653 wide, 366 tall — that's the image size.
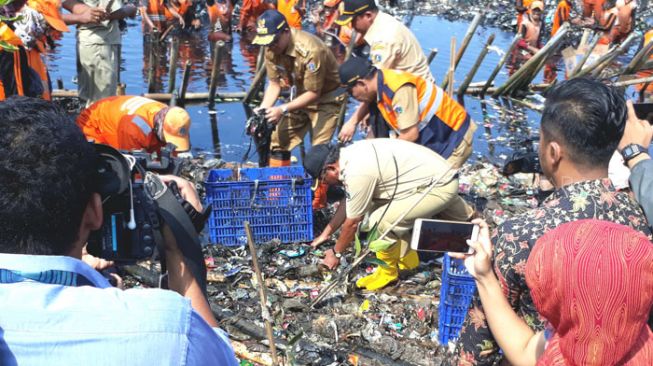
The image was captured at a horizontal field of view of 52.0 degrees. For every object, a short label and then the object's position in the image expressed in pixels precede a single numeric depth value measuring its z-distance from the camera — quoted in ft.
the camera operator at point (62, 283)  3.81
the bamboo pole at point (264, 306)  7.06
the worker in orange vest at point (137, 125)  16.29
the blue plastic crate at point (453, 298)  12.78
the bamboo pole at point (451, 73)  25.13
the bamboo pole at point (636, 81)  23.36
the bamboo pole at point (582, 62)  32.52
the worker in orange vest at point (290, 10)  39.91
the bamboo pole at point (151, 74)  29.01
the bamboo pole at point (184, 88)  28.09
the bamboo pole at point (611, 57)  31.19
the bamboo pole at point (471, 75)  31.35
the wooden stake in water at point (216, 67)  28.19
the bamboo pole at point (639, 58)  32.14
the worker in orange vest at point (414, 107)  16.66
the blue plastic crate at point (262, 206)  16.52
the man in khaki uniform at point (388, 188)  14.90
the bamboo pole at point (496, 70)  31.71
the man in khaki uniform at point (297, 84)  19.21
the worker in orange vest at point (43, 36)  16.80
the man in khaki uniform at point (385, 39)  20.36
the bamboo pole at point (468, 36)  30.28
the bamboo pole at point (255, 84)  28.86
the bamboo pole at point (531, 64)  31.42
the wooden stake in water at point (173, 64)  28.21
